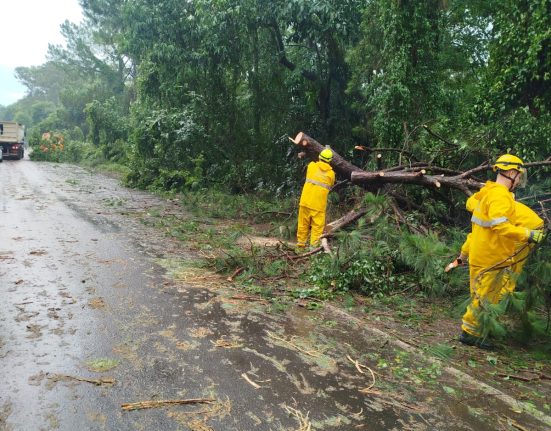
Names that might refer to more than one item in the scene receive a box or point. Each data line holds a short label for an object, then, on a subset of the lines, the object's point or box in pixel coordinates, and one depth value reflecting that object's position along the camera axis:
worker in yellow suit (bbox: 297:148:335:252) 7.16
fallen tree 6.48
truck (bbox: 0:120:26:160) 26.45
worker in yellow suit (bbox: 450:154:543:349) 3.87
